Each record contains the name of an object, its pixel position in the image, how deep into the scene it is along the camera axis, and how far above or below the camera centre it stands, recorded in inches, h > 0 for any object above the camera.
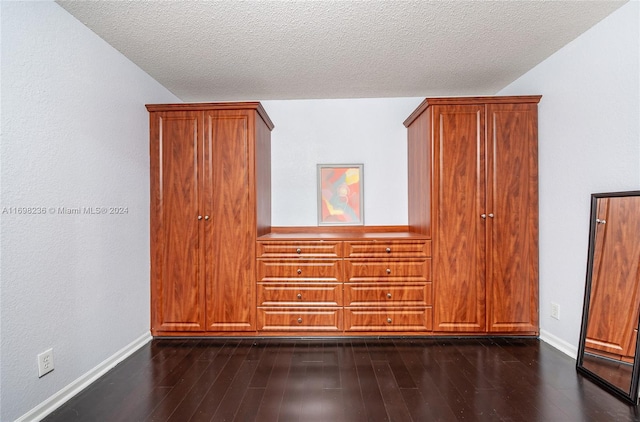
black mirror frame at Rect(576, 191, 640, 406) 80.7 -25.4
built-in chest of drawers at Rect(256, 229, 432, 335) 112.0 -26.8
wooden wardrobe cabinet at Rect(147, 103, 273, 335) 112.3 -3.0
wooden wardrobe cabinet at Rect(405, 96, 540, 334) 109.4 -2.3
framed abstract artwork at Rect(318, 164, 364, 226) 137.9 +5.7
